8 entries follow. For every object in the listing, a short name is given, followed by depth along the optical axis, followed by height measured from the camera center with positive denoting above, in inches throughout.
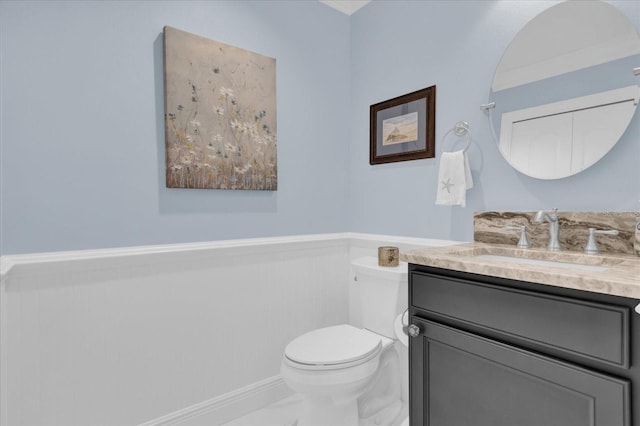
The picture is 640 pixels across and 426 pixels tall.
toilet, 56.5 -26.2
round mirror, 48.6 +17.5
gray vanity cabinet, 32.8 -16.4
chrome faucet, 52.1 -2.9
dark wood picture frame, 73.1 +17.4
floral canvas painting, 64.4 +18.5
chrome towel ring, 65.7 +14.4
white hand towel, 64.3 +4.9
